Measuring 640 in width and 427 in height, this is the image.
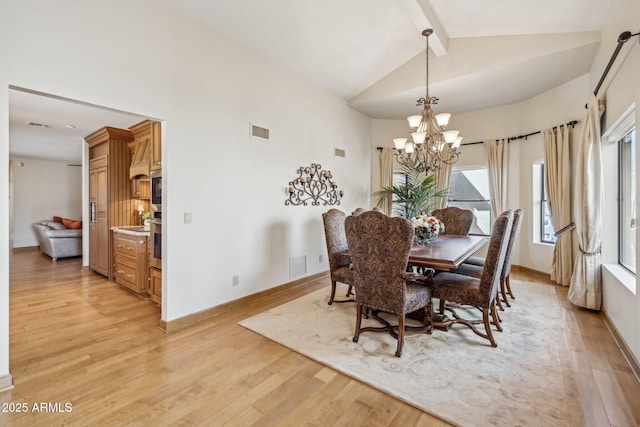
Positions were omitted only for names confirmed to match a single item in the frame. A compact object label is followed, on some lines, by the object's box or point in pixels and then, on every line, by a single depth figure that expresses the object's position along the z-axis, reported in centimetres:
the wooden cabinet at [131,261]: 377
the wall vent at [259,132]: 359
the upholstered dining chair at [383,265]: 219
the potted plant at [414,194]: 523
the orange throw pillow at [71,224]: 674
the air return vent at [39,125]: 457
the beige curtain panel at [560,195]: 409
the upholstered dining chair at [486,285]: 241
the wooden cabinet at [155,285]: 335
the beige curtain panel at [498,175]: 510
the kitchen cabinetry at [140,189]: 495
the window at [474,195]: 549
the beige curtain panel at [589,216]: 309
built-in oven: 336
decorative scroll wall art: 421
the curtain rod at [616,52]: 220
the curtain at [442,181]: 555
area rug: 170
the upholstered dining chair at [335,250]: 332
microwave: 335
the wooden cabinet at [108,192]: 471
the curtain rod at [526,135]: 411
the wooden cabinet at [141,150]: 416
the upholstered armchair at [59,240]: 614
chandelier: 324
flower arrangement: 311
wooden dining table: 231
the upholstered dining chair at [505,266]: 299
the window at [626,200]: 274
